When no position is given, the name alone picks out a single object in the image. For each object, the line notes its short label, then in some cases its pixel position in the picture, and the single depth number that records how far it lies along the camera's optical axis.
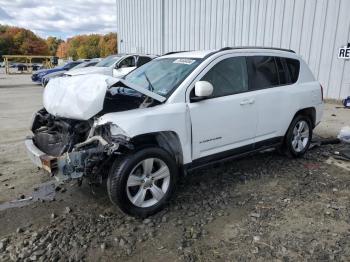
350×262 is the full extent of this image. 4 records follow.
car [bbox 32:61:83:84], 19.00
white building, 11.09
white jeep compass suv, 3.33
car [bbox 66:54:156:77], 12.77
